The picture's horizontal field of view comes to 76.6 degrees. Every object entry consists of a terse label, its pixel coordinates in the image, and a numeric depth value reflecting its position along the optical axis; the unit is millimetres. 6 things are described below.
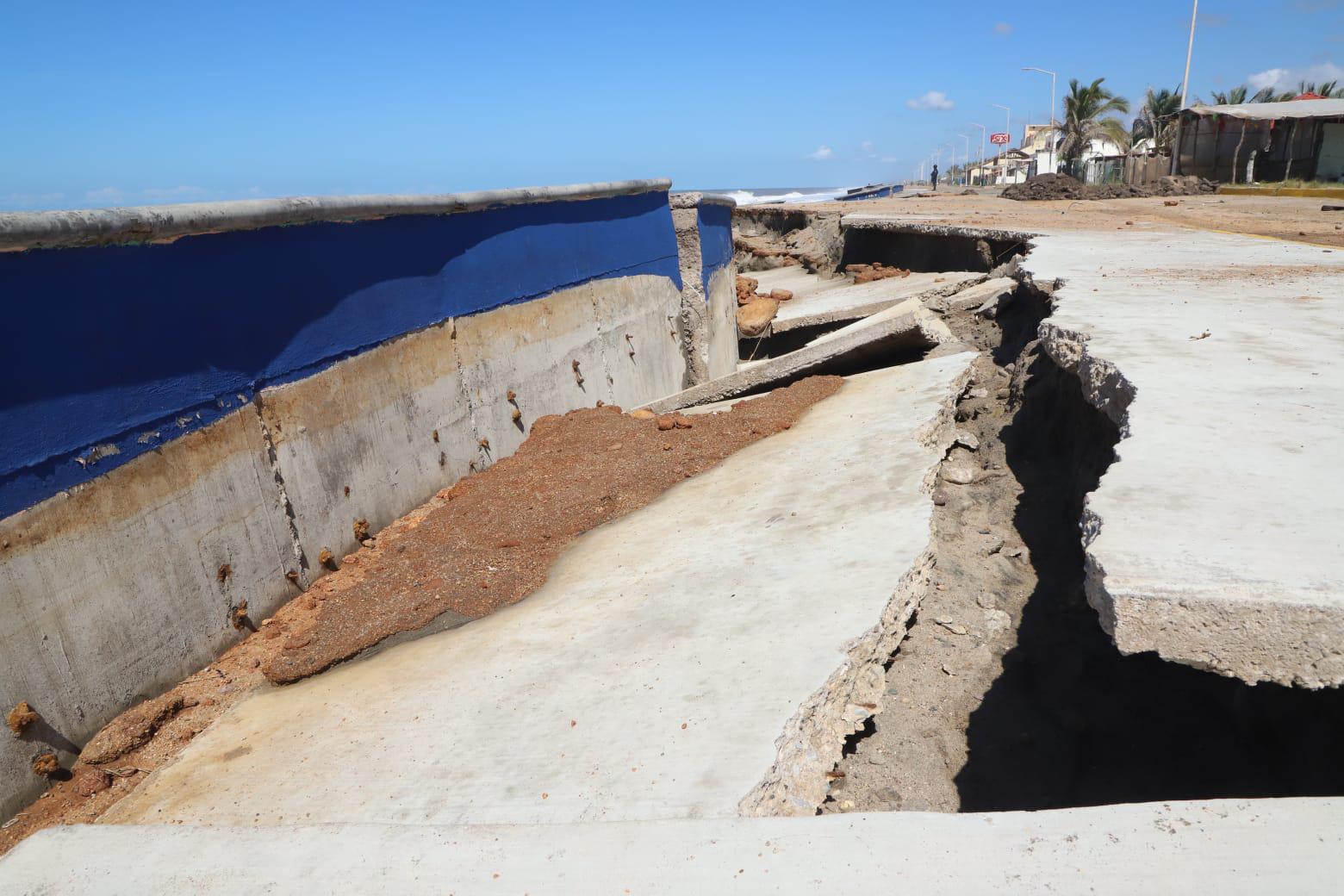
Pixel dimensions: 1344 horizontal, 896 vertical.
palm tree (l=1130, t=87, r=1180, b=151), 52562
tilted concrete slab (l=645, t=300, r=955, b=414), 7688
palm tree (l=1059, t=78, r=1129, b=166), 43062
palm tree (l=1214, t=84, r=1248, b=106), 49344
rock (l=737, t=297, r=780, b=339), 12703
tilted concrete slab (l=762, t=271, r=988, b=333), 10414
